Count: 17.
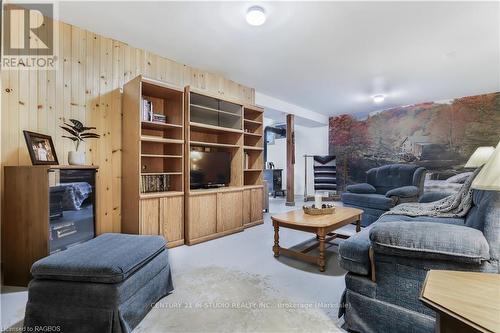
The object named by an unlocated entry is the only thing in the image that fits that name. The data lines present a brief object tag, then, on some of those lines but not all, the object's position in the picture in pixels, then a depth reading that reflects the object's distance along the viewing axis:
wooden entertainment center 2.78
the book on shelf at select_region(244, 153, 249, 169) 4.33
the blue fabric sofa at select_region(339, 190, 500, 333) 1.21
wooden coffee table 2.30
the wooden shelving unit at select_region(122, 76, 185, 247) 2.74
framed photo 2.08
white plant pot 2.34
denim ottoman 1.37
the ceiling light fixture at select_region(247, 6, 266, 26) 2.24
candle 2.86
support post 6.06
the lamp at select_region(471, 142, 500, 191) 0.94
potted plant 2.36
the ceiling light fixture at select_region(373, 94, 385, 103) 5.01
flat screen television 3.34
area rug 1.51
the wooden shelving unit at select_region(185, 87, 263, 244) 3.18
